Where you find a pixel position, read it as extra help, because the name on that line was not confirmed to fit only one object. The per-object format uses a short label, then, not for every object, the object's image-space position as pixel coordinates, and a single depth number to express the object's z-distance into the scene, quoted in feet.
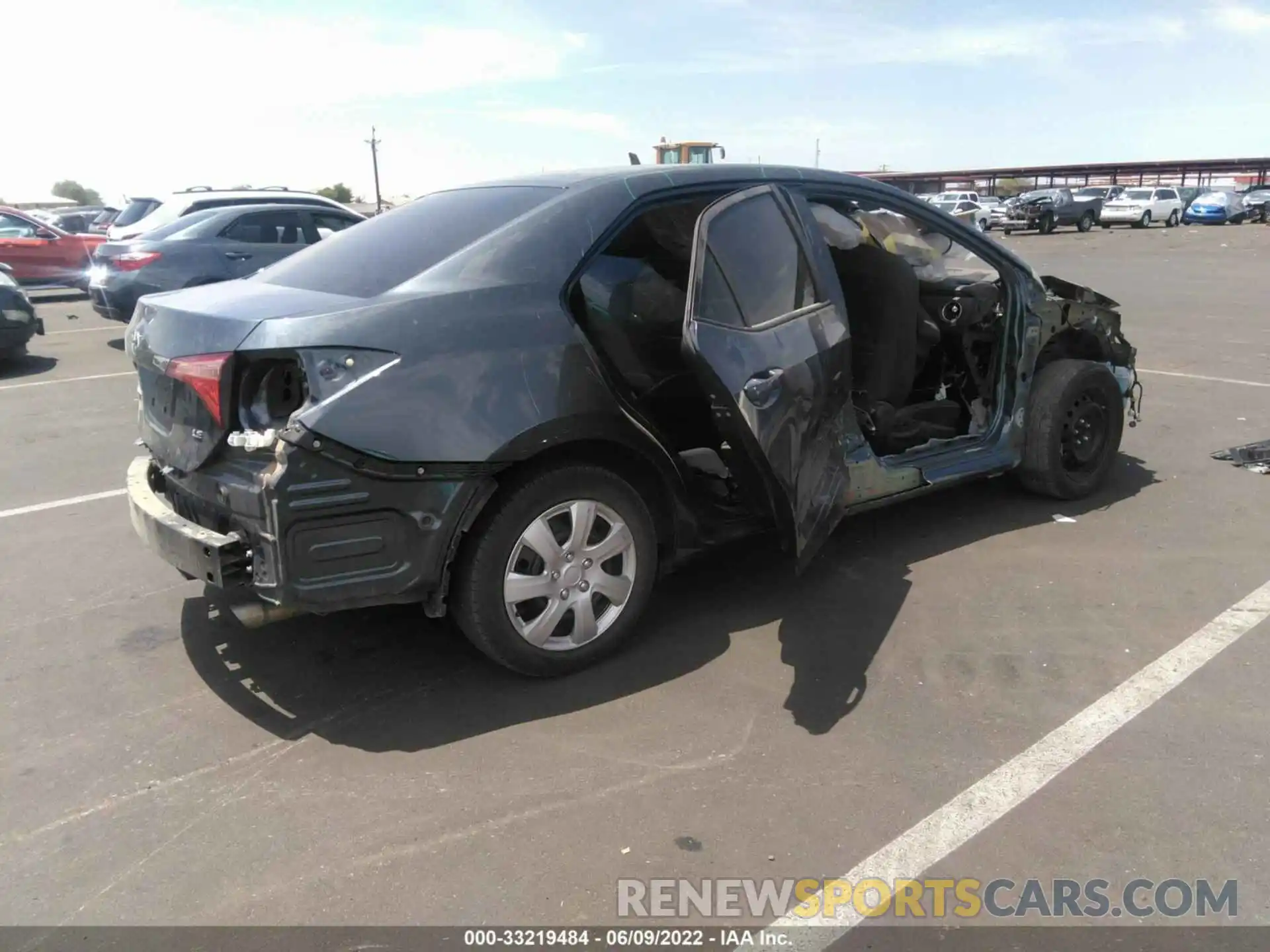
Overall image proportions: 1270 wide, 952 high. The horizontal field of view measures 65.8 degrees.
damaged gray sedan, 9.77
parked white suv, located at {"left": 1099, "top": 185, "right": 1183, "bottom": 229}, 129.29
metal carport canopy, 199.82
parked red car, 54.29
